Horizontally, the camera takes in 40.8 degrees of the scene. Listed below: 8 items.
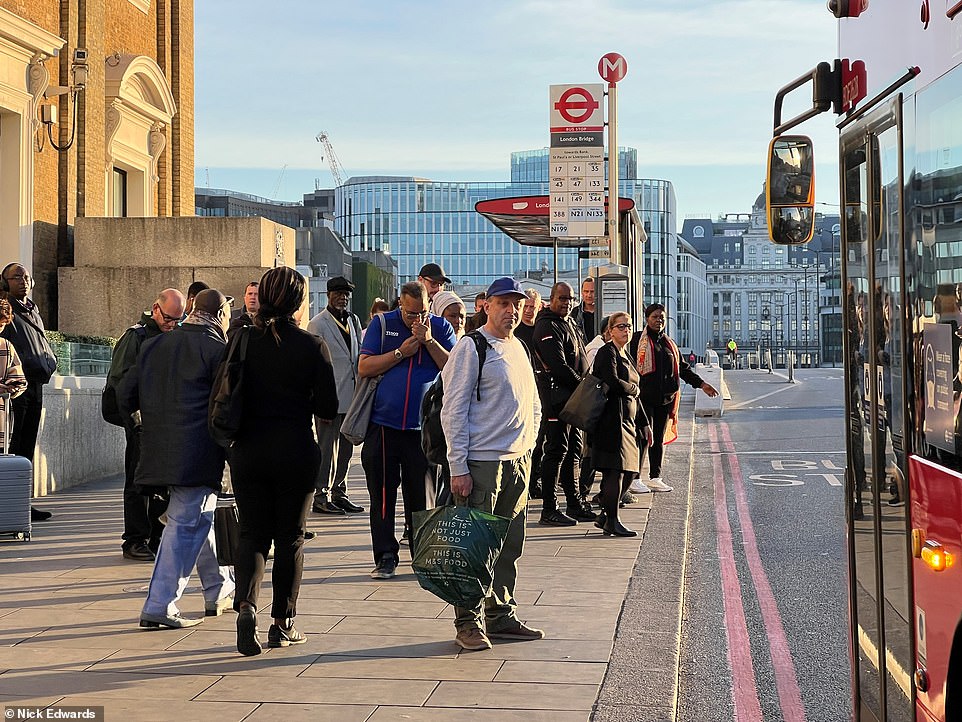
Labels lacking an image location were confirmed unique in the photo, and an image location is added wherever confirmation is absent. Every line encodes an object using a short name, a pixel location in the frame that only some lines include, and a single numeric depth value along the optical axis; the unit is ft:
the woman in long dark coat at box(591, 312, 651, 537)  32.63
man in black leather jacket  35.76
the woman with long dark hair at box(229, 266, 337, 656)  20.53
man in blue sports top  26.68
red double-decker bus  10.99
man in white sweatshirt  21.12
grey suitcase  31.76
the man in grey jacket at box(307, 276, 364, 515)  35.99
